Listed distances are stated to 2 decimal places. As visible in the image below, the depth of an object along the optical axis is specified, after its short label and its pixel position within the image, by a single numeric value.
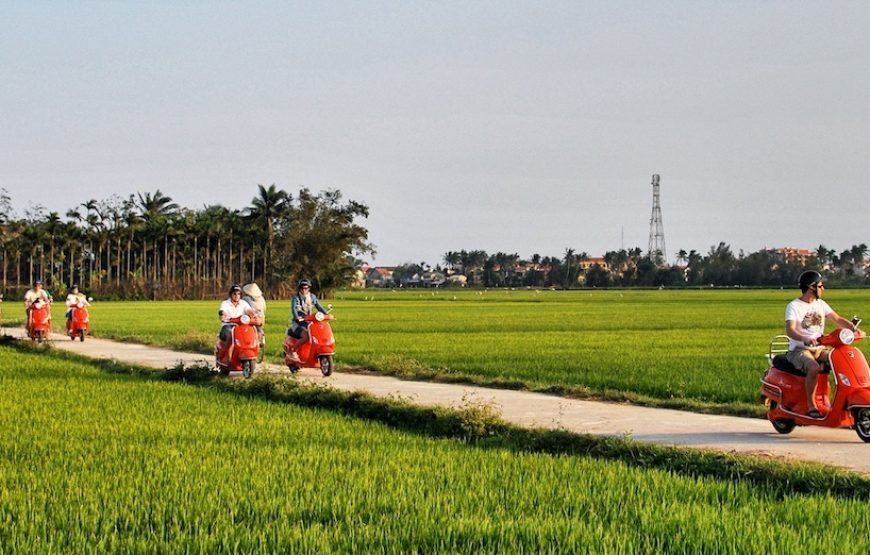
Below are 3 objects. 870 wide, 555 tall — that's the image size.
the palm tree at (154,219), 107.81
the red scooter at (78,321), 30.31
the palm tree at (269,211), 106.75
